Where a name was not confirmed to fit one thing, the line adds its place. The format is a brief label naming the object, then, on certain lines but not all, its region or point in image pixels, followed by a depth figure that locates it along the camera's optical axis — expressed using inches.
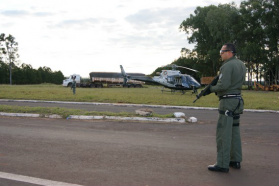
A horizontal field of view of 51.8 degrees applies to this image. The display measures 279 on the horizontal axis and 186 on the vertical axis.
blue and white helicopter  1102.4
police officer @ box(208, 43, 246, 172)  175.2
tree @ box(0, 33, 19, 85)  3299.7
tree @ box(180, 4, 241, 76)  1940.2
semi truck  2232.7
